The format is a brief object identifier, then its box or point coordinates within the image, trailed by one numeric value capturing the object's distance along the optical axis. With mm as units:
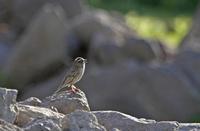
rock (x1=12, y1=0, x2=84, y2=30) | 41375
